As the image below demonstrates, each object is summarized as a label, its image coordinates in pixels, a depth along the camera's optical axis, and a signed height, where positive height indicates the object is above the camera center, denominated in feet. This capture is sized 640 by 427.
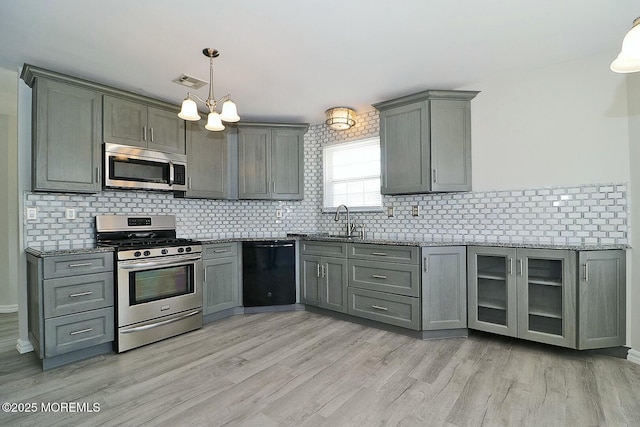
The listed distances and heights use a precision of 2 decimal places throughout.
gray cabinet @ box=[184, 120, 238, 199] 12.27 +2.10
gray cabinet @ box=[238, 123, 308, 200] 13.58 +2.31
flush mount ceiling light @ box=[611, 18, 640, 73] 4.32 +2.20
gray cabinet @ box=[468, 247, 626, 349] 8.34 -2.31
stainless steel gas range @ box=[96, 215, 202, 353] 9.13 -2.01
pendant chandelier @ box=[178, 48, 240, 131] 7.56 +2.44
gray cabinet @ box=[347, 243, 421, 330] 10.08 -2.38
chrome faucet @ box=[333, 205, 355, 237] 13.30 -0.40
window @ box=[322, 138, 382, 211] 13.33 +1.70
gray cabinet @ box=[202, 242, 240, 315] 11.52 -2.37
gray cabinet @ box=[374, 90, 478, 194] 10.80 +2.48
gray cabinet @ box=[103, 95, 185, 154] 10.08 +3.05
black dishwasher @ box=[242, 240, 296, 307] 12.58 -2.37
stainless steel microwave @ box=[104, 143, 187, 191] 9.98 +1.56
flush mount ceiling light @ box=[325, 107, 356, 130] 12.64 +3.86
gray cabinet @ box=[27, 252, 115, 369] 7.93 -2.39
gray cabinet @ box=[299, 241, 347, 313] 11.80 -2.39
